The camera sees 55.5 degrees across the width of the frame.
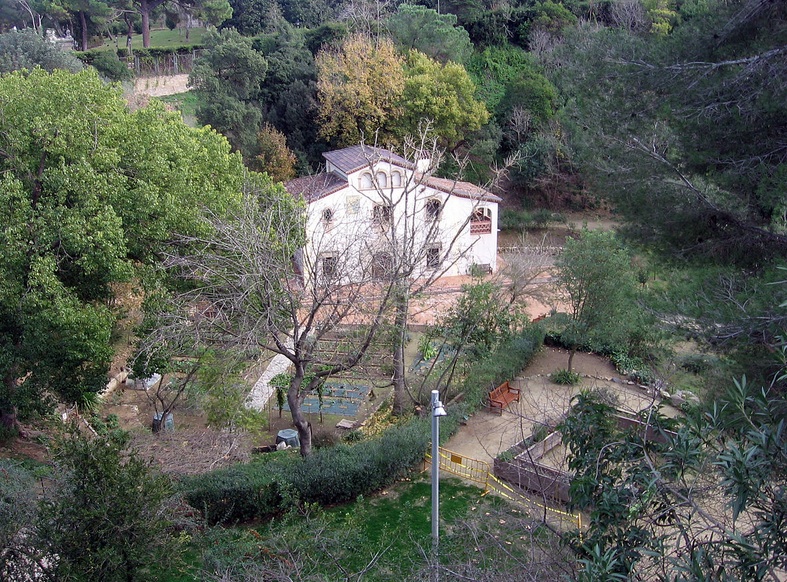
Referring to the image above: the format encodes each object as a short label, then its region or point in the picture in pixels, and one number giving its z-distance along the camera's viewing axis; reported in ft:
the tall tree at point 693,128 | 35.55
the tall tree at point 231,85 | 98.73
